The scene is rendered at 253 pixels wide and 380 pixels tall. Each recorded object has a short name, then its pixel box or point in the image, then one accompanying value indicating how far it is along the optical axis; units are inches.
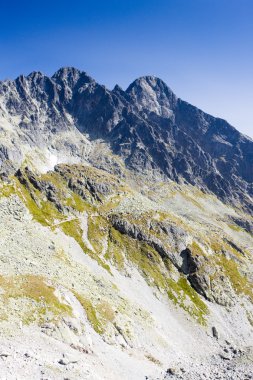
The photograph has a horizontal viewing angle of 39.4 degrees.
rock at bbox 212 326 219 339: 3698.3
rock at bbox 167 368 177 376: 2635.3
